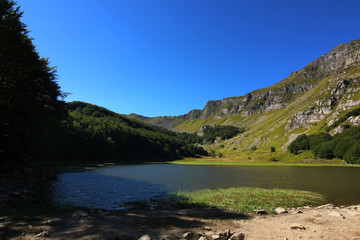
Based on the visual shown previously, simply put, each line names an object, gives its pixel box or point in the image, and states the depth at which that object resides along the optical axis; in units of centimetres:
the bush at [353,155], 12150
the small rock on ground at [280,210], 2209
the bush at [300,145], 18700
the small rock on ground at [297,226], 1580
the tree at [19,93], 2923
